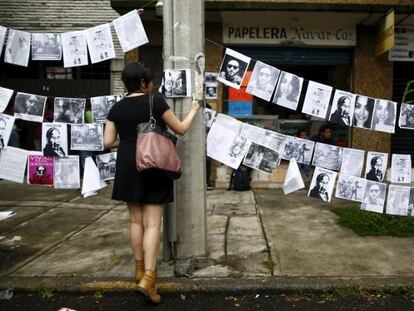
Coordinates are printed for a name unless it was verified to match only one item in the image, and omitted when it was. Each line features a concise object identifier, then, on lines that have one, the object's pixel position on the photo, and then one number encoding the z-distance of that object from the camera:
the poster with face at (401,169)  5.55
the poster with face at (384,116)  5.47
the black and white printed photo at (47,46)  5.30
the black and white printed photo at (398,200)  5.58
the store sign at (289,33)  9.78
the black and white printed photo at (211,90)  8.14
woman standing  4.15
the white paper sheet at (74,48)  5.26
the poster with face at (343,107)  5.46
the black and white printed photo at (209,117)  5.36
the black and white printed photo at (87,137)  5.34
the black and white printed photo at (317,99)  5.45
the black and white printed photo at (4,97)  5.24
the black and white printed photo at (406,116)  5.50
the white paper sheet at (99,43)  5.26
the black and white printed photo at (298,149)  5.56
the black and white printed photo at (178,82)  4.81
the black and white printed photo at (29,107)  5.36
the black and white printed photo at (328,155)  5.60
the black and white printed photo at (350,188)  5.57
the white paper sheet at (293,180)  5.40
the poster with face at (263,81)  5.41
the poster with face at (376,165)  5.59
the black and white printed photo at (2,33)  5.10
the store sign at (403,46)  9.93
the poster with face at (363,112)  5.47
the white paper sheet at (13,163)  5.29
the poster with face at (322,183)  5.56
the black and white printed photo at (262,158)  5.43
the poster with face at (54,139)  5.32
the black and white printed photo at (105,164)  5.34
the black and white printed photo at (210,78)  7.10
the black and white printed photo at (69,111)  5.39
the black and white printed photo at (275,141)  5.48
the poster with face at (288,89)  5.44
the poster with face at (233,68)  5.36
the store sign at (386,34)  8.57
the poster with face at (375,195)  5.59
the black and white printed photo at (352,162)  5.55
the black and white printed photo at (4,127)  5.27
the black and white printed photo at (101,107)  5.34
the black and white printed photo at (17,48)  5.25
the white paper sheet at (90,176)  5.30
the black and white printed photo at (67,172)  5.36
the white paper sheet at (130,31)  5.17
